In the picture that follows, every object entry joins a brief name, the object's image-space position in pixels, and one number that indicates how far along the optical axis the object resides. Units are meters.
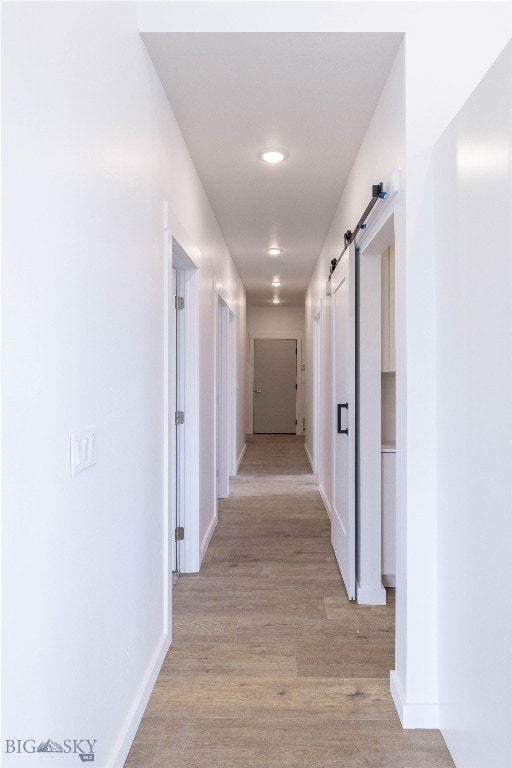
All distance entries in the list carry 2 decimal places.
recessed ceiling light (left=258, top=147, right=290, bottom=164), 2.96
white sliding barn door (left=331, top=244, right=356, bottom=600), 2.84
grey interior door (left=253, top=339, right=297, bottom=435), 10.30
